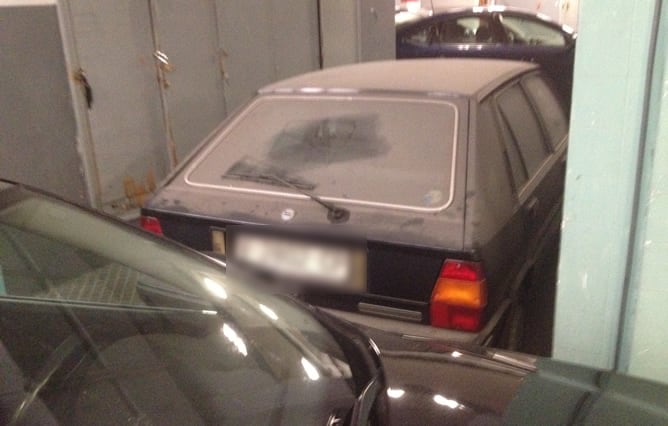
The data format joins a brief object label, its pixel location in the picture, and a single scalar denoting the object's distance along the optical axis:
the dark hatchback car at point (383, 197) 2.32
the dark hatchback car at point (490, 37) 8.74
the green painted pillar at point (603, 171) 1.90
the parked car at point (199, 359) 1.35
